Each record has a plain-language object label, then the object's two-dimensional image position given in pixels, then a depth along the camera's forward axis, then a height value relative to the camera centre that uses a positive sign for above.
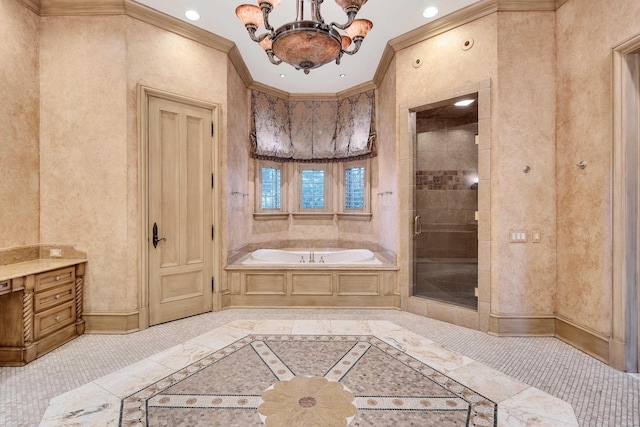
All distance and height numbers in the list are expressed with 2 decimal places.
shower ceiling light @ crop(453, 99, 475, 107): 3.43 +1.22
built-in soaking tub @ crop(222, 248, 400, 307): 3.95 -0.92
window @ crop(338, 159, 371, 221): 5.18 +0.37
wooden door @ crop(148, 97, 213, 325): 3.42 +0.03
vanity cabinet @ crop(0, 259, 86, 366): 2.55 -0.82
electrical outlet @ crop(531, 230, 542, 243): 3.13 -0.24
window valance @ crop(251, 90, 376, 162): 5.00 +1.41
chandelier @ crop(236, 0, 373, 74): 1.92 +1.11
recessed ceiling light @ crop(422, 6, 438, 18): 3.25 +2.11
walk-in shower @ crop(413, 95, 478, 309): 4.80 +0.40
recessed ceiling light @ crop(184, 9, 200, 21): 3.32 +2.11
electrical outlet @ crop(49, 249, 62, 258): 3.19 -0.40
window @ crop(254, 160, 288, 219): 5.21 +0.37
